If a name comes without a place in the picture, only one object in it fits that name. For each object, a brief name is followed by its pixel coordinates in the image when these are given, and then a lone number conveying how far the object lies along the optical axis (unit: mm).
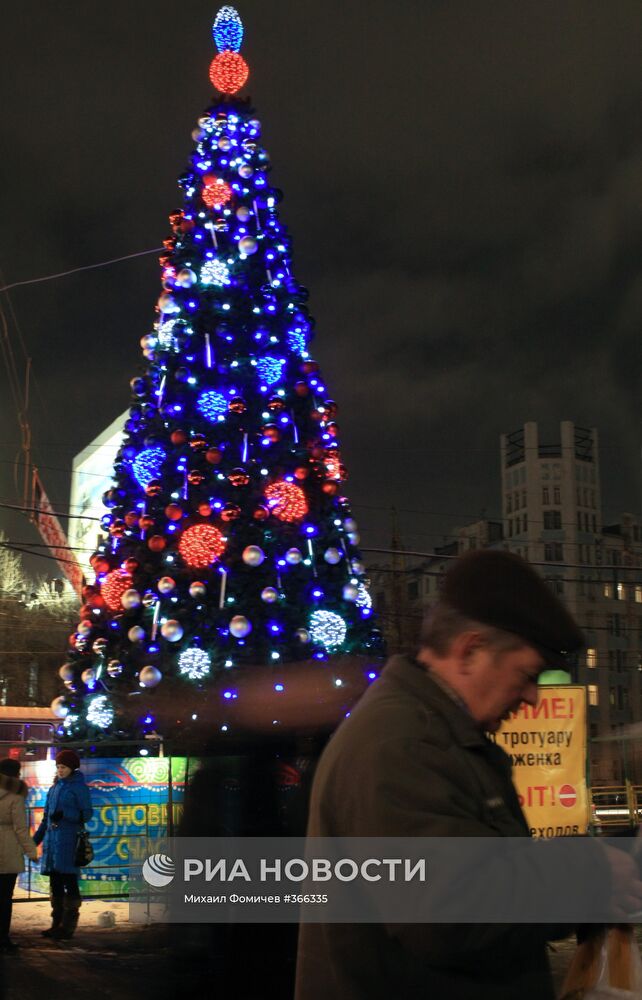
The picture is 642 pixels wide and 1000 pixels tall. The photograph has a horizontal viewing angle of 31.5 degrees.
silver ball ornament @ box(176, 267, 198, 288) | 13727
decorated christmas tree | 12695
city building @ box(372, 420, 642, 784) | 84188
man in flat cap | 1975
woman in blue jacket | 10797
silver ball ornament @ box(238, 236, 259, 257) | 13820
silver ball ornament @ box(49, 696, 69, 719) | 13556
